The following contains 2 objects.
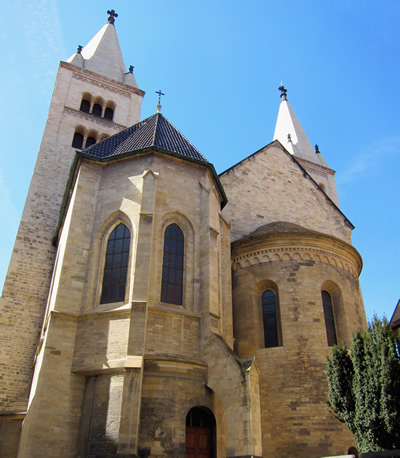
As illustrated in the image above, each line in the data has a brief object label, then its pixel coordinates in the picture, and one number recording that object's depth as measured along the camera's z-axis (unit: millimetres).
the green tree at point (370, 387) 12117
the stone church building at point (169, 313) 12805
